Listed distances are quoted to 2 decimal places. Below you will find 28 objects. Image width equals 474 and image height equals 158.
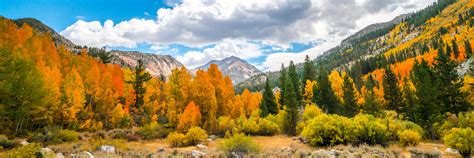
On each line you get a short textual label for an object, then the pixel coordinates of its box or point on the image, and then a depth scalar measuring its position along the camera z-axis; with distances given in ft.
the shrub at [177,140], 73.97
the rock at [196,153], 50.48
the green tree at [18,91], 64.85
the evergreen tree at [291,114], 99.76
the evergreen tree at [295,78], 172.14
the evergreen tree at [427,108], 83.51
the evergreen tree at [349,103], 137.42
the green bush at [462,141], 49.87
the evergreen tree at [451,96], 100.83
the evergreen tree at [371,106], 119.09
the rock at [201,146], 68.33
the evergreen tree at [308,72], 217.15
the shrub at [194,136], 74.95
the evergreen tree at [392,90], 135.95
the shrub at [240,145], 51.16
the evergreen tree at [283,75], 198.92
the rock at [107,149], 48.57
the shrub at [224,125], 95.60
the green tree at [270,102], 152.56
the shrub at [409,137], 65.62
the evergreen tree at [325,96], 148.25
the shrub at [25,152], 25.30
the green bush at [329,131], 65.21
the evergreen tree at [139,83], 131.95
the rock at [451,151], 57.00
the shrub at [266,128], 95.91
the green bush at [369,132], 65.51
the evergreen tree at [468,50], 277.33
